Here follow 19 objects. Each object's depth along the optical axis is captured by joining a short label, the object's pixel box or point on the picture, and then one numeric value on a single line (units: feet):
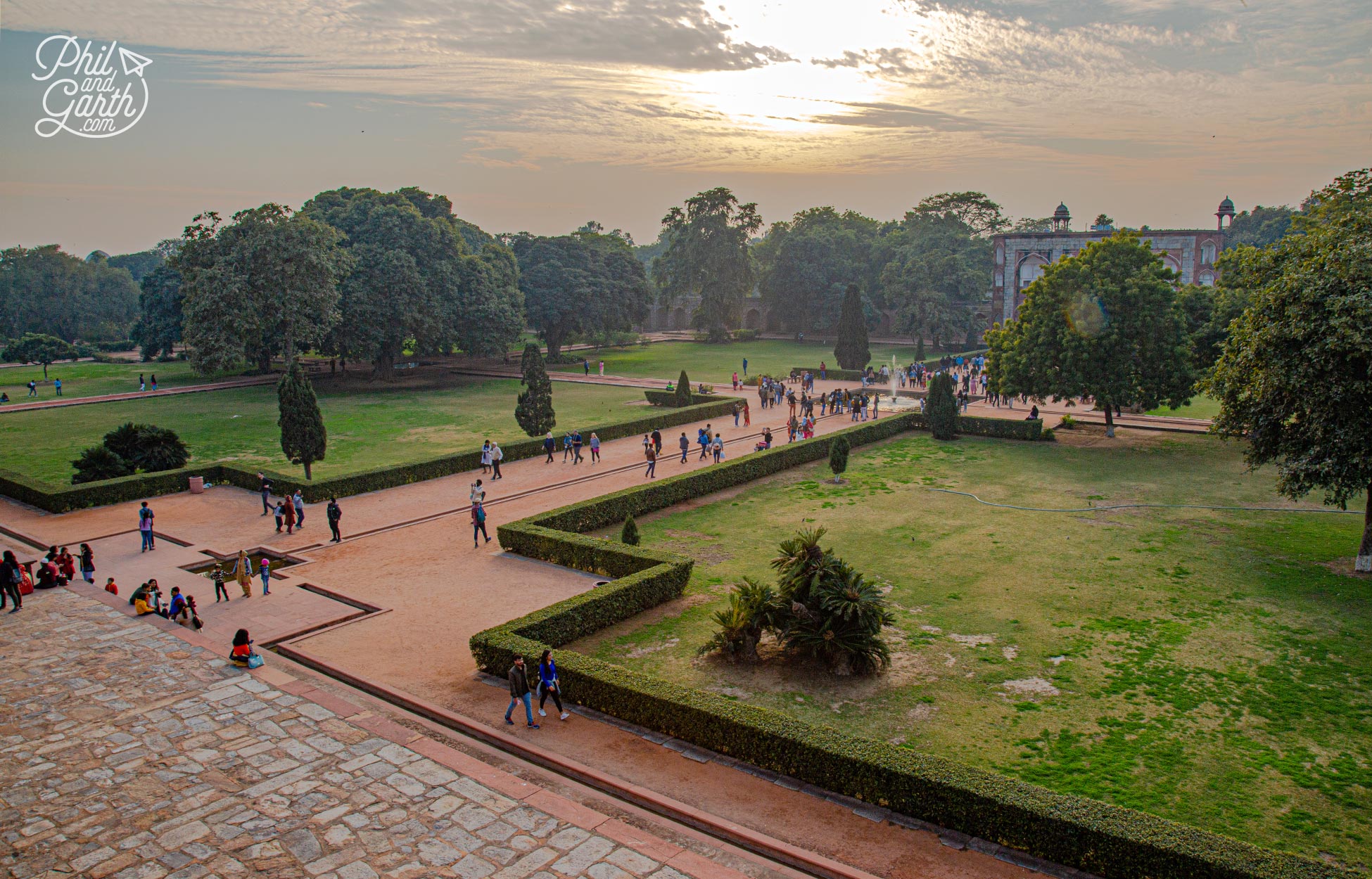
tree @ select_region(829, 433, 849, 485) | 88.74
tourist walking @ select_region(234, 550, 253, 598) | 57.52
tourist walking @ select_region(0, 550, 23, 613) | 54.65
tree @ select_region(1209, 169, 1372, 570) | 55.11
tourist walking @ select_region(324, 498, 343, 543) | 68.44
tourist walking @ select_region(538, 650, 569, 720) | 40.96
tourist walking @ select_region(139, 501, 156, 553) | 66.49
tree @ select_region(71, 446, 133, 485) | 86.17
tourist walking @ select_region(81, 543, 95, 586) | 61.46
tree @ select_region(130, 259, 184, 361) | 192.85
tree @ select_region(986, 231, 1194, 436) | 102.73
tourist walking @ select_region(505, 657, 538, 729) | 40.47
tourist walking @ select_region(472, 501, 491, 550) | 68.62
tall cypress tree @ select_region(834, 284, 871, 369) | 178.91
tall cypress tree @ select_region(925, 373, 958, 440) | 113.50
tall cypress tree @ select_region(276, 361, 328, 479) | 85.05
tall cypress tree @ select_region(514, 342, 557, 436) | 106.52
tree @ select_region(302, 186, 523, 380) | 159.22
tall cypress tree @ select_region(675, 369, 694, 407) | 139.74
